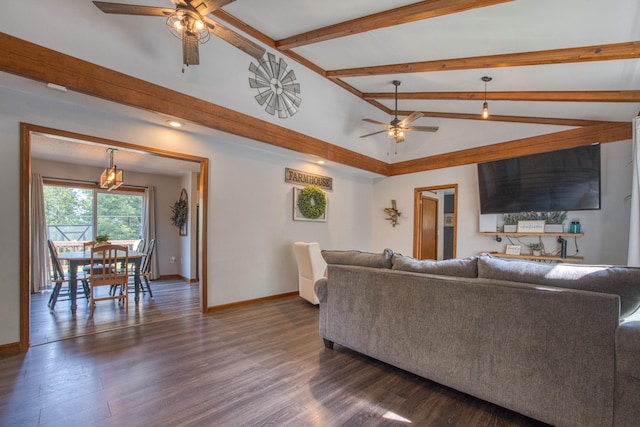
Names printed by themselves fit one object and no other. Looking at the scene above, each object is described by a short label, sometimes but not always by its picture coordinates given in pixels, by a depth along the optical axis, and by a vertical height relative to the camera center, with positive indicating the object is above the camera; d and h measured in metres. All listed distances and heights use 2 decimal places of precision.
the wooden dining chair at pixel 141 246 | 5.91 -0.69
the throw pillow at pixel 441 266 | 2.09 -0.39
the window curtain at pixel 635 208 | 3.48 +0.09
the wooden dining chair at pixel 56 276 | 4.03 -0.91
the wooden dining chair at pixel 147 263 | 4.83 -0.85
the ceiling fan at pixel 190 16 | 2.16 +1.51
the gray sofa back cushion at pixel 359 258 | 2.52 -0.41
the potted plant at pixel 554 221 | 4.43 -0.09
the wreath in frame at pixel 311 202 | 5.18 +0.22
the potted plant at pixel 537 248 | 4.61 -0.53
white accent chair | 4.30 -0.79
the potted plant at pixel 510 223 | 4.84 -0.13
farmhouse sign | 5.07 +0.65
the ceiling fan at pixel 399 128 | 4.47 +1.35
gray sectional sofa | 1.52 -0.72
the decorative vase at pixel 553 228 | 4.42 -0.19
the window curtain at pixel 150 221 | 6.52 -0.19
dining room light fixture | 5.11 +0.64
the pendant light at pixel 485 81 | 3.84 +1.79
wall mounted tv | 4.03 +0.51
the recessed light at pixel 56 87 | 2.53 +1.10
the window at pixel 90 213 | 5.91 -0.02
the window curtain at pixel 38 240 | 5.15 -0.51
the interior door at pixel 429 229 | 6.58 -0.35
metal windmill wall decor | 4.08 +1.87
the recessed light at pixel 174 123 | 3.44 +1.08
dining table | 3.99 -0.73
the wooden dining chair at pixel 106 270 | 3.93 -0.81
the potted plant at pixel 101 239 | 4.78 -0.44
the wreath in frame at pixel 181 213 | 6.64 +0.00
